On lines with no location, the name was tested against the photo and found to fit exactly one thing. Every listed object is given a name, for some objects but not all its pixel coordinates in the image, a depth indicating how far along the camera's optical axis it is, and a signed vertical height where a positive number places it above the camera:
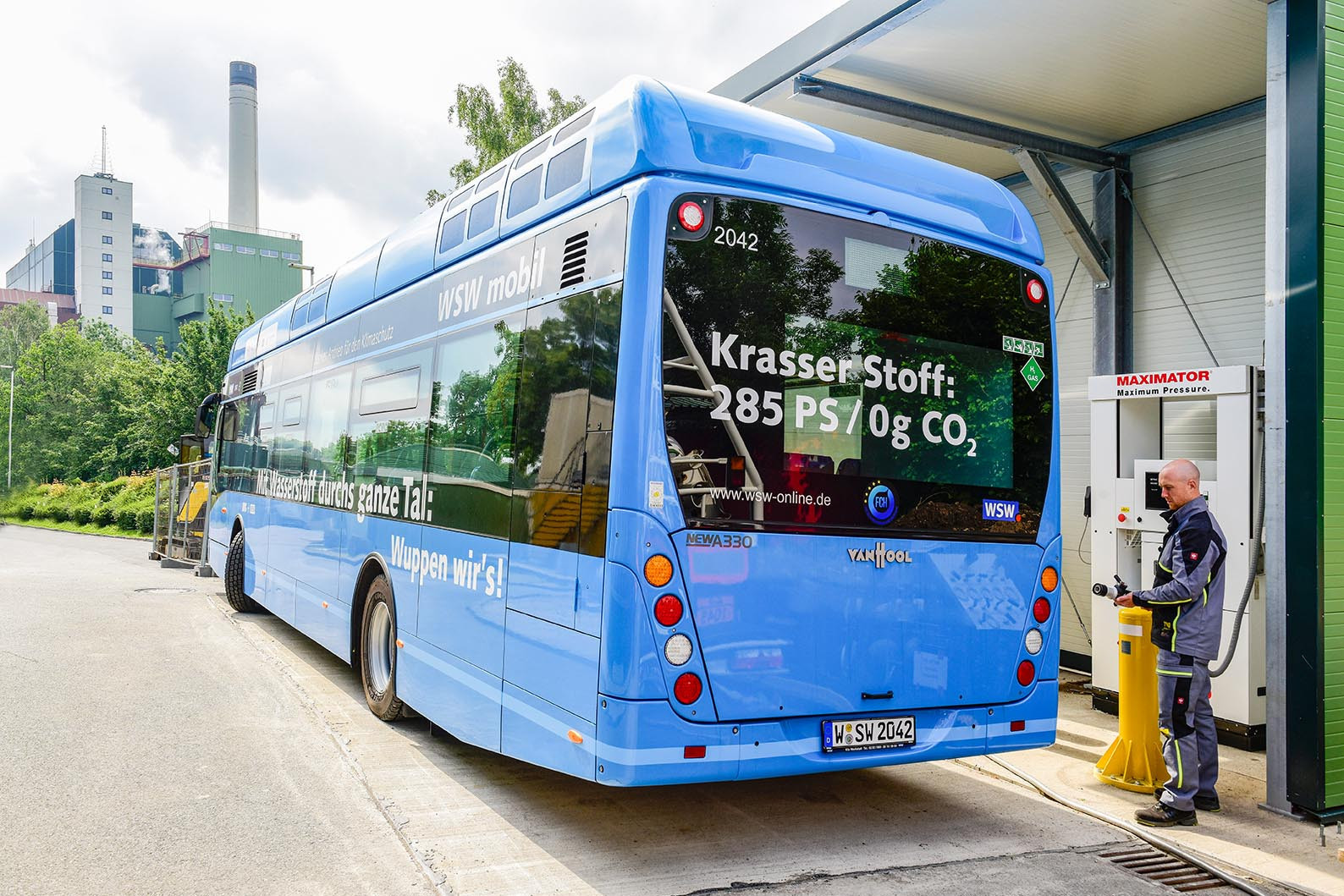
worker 5.63 -0.91
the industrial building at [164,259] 83.88 +19.12
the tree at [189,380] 42.09 +3.62
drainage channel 4.72 -1.87
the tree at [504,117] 22.70 +7.87
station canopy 7.51 +3.33
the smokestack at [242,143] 82.31 +26.10
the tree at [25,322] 87.12 +12.41
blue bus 4.36 +0.06
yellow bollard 6.33 -1.53
